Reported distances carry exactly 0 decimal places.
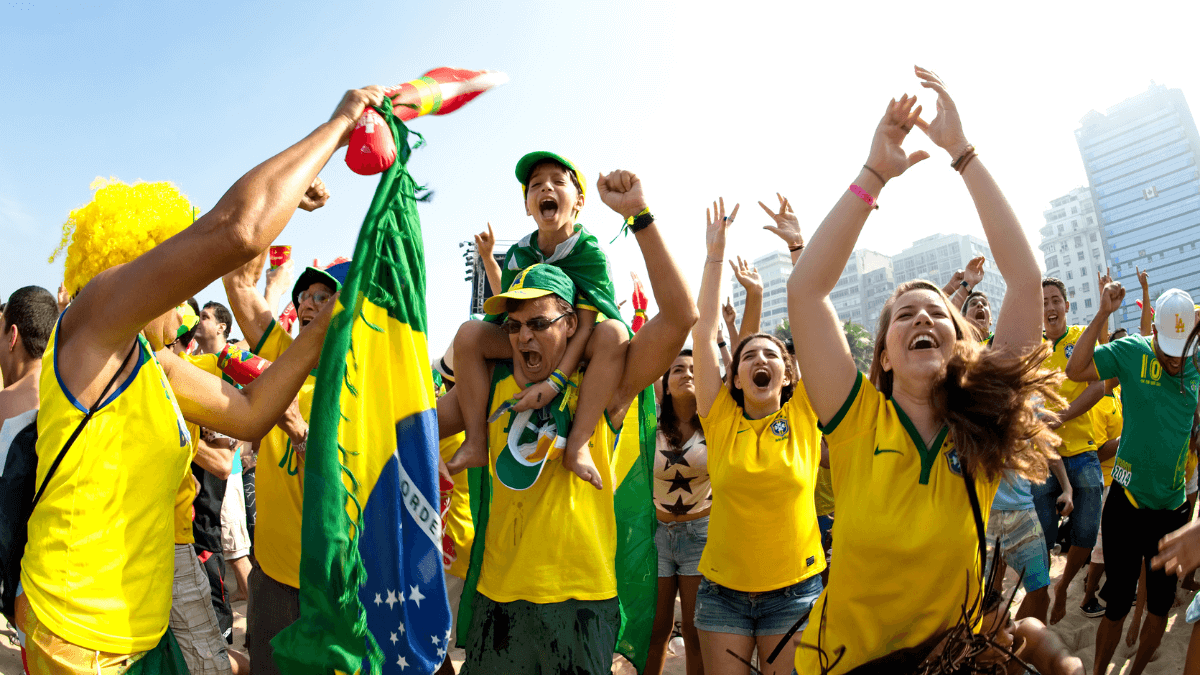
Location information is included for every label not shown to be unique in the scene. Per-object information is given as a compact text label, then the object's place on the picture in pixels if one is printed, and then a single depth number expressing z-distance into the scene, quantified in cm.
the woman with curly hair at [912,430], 202
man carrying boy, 256
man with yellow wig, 161
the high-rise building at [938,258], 12238
